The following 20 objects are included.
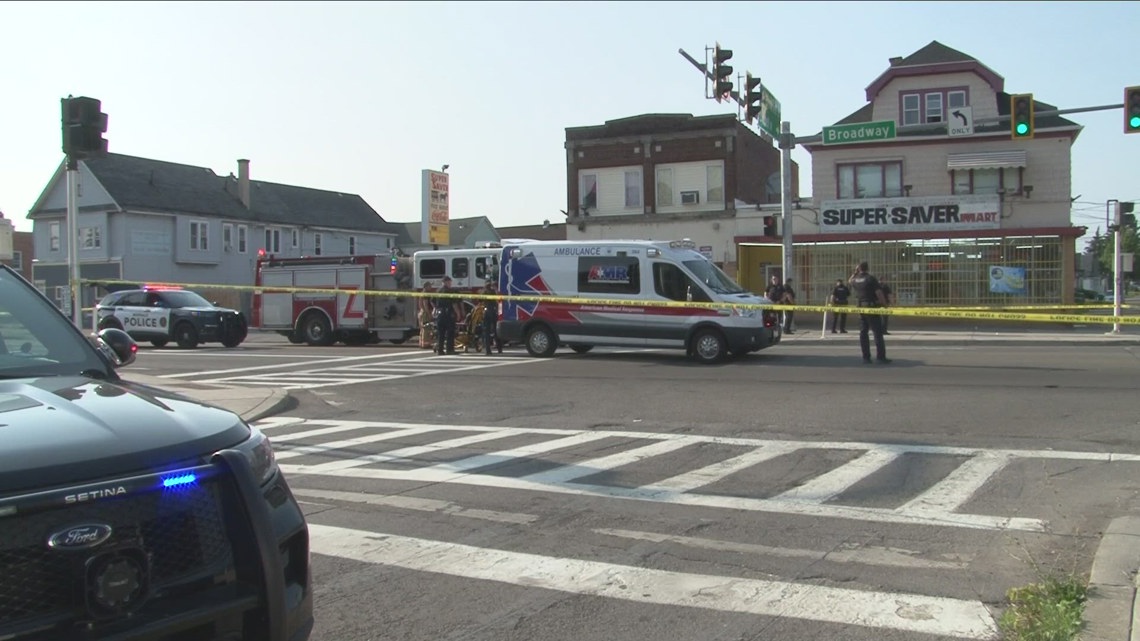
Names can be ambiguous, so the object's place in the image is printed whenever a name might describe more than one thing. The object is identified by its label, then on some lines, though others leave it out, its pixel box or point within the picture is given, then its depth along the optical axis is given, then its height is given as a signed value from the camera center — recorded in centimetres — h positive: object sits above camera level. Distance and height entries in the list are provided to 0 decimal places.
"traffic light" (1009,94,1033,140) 2158 +401
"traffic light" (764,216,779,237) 2983 +223
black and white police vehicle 2778 -35
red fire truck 2675 +38
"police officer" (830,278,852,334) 2762 +1
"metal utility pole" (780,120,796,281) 2695 +277
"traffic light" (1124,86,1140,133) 2006 +382
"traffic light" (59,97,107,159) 1216 +225
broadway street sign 2788 +488
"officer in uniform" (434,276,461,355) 2270 -52
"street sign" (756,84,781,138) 2433 +472
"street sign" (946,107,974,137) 2638 +481
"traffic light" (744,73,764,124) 2334 +482
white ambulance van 1867 -1
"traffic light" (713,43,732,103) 2181 +510
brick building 3994 +515
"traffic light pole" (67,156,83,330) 1245 +88
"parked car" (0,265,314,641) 271 -65
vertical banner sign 4191 +420
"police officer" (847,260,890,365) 1750 -6
